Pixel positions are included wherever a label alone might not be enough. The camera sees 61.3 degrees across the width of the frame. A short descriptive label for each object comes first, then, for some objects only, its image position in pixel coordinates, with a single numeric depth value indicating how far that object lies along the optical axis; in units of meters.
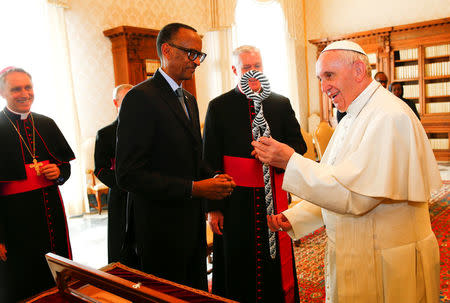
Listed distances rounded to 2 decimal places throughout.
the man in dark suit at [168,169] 1.79
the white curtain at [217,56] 7.95
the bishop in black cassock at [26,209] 2.37
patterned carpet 3.13
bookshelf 8.91
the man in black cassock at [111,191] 2.86
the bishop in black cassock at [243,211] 2.41
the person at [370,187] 1.55
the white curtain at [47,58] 5.45
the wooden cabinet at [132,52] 6.15
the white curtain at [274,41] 9.33
